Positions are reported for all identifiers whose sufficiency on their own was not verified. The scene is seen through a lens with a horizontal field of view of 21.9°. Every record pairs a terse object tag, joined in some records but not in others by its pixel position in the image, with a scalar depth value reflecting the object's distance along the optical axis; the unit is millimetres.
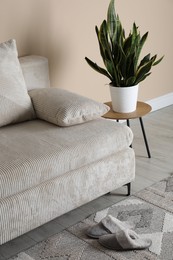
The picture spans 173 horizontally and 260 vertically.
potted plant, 2662
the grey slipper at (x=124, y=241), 2002
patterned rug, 1975
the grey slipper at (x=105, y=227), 2109
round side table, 2654
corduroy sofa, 1926
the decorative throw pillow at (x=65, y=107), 2258
